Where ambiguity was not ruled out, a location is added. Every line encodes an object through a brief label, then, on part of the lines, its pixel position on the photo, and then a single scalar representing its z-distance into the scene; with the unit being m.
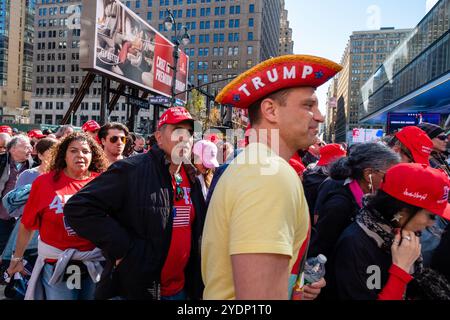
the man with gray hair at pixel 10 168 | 5.27
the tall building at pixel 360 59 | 143.62
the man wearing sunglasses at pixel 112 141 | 4.68
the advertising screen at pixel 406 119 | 16.34
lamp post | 16.44
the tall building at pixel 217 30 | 83.69
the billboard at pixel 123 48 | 19.20
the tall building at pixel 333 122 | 186.59
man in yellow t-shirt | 1.14
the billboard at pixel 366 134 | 21.25
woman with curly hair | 2.95
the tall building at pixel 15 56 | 114.88
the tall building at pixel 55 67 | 95.25
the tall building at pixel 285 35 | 163.95
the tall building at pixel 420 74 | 24.34
